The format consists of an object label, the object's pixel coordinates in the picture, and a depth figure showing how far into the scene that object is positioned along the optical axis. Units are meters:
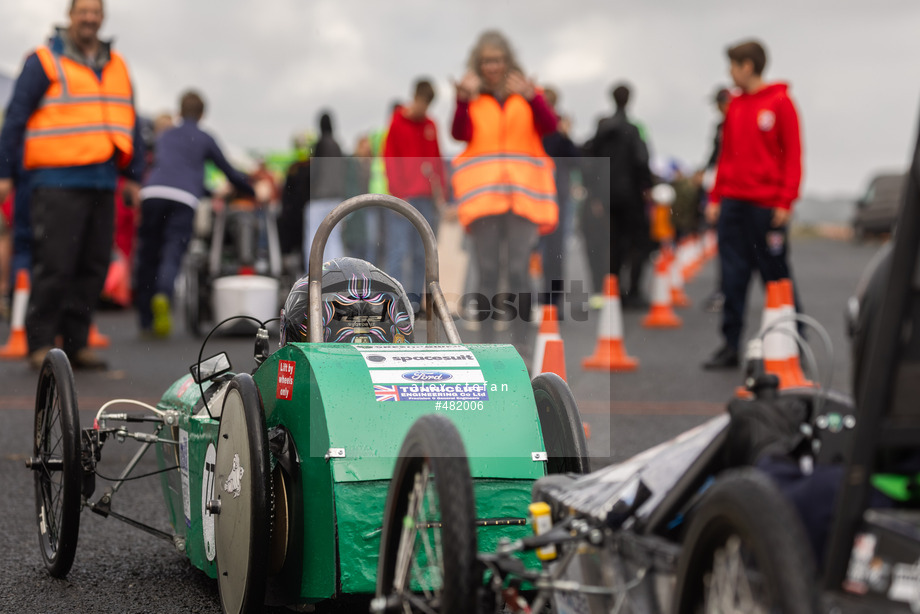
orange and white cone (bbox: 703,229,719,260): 33.09
